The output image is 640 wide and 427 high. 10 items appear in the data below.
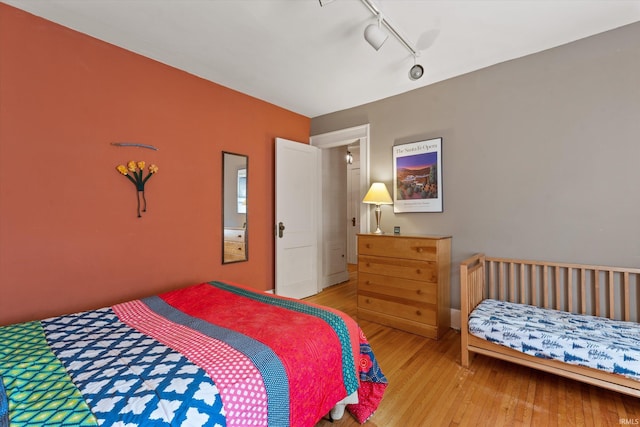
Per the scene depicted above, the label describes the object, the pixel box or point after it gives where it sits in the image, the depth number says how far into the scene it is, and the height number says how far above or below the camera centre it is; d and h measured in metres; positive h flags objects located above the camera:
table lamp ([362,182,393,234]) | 3.16 +0.22
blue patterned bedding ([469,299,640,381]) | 1.62 -0.79
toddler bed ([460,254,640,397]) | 1.67 -0.78
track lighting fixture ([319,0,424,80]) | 1.82 +1.34
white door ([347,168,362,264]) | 6.17 -0.02
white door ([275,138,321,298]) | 3.61 -0.02
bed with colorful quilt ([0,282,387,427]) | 0.91 -0.60
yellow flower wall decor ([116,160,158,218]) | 2.42 +0.38
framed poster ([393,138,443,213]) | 3.00 +0.43
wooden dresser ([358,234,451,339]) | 2.63 -0.67
